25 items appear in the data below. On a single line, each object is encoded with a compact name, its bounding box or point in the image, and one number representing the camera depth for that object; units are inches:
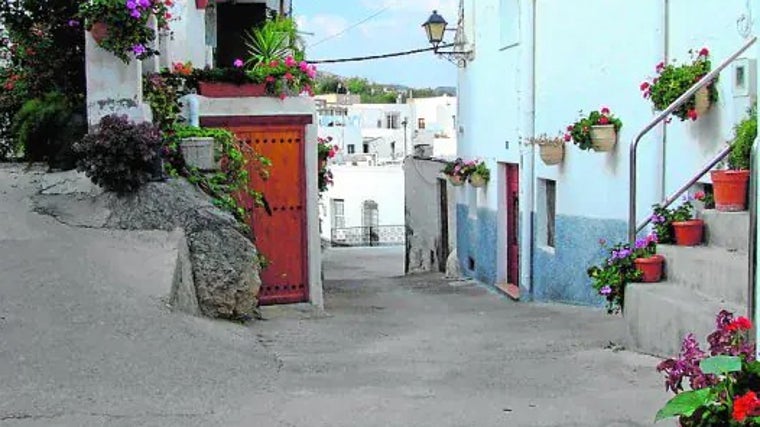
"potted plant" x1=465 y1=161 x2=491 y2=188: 690.8
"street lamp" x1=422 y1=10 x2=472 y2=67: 732.7
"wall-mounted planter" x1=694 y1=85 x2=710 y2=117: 363.3
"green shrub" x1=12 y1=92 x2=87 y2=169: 413.1
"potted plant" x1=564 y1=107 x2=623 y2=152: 459.5
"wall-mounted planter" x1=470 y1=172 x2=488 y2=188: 692.7
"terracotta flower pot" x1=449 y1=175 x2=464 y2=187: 732.2
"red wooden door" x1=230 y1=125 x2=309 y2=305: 428.8
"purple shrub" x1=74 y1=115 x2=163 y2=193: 358.9
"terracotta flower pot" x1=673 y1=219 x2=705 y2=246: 321.4
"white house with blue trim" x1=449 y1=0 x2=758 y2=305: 382.0
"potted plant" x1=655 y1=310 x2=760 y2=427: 149.2
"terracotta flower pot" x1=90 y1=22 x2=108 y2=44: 367.9
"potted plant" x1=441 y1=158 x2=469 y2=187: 719.1
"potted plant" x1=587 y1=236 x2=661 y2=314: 324.8
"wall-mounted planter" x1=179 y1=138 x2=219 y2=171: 387.2
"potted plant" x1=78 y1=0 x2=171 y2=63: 364.2
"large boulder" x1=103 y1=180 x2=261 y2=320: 358.6
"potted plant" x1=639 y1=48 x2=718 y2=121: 363.9
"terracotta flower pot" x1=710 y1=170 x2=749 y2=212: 307.1
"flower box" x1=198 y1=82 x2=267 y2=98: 429.1
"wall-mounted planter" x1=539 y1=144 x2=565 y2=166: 530.6
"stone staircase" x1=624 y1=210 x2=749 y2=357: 275.1
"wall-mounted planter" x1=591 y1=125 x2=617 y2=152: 459.5
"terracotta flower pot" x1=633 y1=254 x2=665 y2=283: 320.8
